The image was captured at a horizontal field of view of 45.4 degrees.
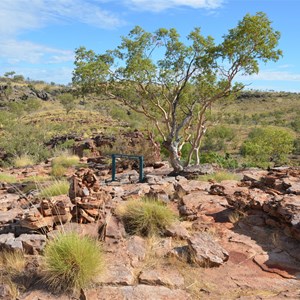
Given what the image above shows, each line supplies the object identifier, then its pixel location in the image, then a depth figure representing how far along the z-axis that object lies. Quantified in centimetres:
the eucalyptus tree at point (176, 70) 1159
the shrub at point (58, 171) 1493
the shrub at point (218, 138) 3766
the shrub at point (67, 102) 5889
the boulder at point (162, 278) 478
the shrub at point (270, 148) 2394
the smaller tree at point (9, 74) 8480
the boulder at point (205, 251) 529
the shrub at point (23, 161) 1902
